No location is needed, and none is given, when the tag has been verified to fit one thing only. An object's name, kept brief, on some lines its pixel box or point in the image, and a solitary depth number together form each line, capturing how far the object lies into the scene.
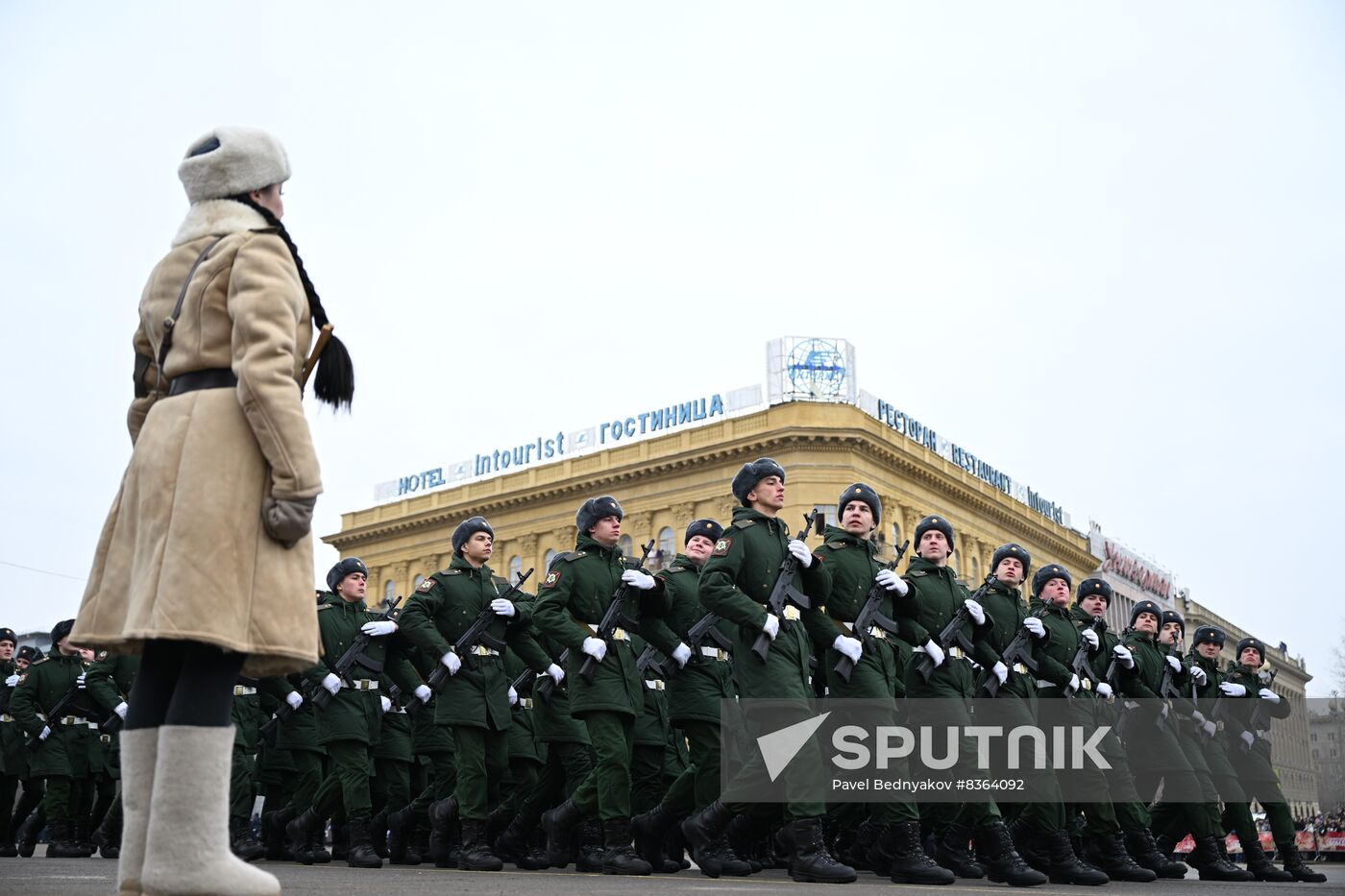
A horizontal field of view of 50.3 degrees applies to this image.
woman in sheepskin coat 3.99
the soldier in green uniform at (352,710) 10.35
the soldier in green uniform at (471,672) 9.79
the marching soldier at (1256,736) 11.63
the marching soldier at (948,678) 8.63
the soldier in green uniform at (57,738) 13.08
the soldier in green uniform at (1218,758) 11.38
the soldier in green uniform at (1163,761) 11.06
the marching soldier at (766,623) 7.52
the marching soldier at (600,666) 8.95
